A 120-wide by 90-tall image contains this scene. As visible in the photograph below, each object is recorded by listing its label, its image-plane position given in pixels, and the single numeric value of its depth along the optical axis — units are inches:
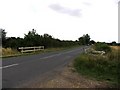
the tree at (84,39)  2754.4
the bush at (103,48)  679.0
